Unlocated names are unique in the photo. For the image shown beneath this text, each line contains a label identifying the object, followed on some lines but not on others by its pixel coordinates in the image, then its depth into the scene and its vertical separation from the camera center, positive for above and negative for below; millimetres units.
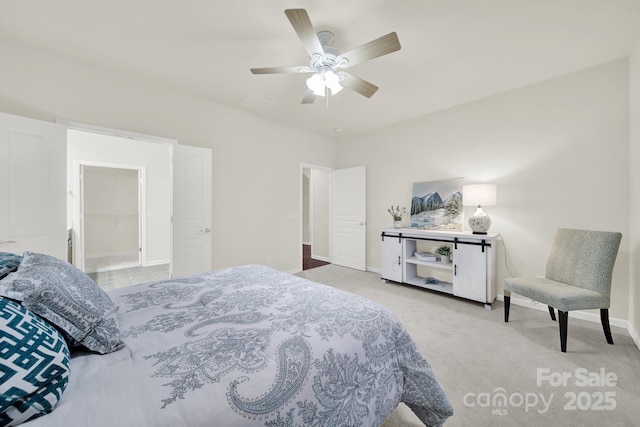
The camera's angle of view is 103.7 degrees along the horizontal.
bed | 712 -531
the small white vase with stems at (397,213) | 4113 -40
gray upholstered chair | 2072 -621
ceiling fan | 1701 +1209
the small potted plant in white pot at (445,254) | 3503 -605
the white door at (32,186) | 2154 +216
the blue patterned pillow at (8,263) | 1021 -231
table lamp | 3043 +134
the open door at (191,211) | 3191 -12
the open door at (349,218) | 4816 -144
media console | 3010 -715
